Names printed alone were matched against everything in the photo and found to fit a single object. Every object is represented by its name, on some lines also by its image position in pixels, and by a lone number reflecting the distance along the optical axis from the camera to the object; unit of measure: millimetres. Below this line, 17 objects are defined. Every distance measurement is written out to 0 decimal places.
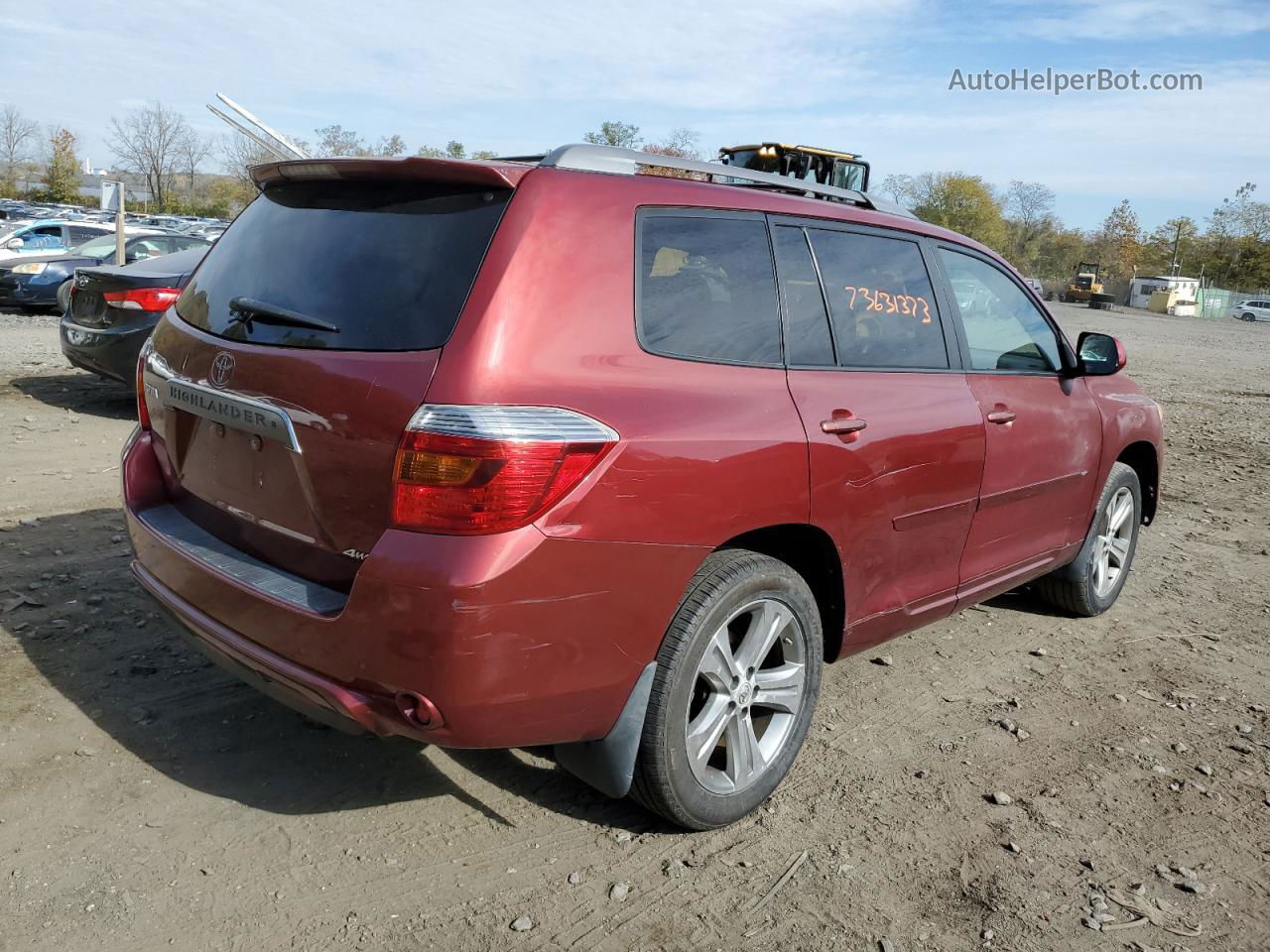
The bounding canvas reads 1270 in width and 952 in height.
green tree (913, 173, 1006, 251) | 101438
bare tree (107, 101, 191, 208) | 86812
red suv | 2387
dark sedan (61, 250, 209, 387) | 7863
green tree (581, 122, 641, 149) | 69625
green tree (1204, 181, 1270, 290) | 85562
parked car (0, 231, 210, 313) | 16844
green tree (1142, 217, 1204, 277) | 93125
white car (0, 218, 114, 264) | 18391
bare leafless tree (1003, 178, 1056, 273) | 106812
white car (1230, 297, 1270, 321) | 62362
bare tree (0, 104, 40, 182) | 94750
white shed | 66175
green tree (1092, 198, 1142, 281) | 101688
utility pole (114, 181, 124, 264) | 12625
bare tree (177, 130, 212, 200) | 88981
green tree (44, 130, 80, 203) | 76062
